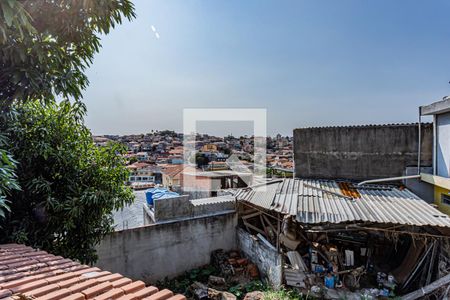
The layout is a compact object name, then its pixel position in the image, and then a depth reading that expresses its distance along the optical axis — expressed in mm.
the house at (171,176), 20080
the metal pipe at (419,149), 9305
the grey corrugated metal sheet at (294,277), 7129
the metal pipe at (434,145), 8719
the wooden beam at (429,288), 6082
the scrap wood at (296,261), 7457
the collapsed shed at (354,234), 6535
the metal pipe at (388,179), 8979
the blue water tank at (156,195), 9256
